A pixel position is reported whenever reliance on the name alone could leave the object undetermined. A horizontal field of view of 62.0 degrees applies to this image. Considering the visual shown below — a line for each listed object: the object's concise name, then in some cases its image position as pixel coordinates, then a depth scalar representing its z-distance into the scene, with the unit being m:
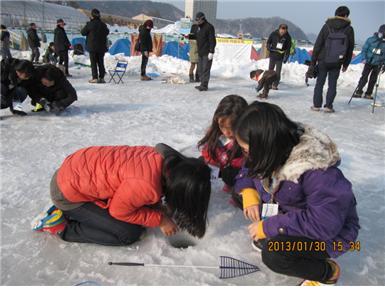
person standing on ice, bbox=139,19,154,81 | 8.28
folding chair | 7.91
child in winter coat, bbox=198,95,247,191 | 2.40
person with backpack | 5.01
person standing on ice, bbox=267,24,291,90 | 7.50
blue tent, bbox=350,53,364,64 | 12.55
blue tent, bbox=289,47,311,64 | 14.14
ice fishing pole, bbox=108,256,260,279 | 1.74
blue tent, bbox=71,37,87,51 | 14.33
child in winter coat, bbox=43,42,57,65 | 10.37
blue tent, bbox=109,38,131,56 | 14.45
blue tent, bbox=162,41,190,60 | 14.23
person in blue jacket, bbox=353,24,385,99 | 6.42
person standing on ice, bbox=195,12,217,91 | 6.95
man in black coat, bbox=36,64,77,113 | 4.06
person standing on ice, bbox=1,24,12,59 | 10.07
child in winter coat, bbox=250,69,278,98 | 6.20
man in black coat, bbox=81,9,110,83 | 7.06
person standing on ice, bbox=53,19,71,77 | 7.86
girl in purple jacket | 1.39
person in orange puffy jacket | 1.60
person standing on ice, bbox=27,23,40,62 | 10.10
